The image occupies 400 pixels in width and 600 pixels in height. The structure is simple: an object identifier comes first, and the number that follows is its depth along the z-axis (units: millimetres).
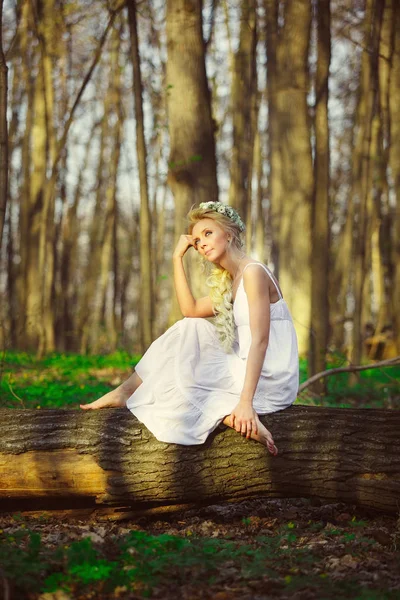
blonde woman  4480
